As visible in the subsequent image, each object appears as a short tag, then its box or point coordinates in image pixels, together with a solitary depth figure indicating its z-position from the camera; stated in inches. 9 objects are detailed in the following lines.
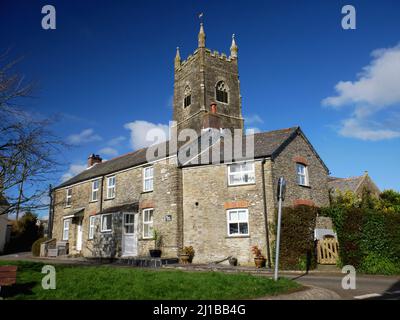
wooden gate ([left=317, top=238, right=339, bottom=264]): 644.7
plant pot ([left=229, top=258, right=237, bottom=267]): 695.7
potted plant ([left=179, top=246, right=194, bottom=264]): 727.1
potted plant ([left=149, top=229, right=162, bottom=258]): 774.5
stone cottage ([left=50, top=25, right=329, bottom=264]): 727.1
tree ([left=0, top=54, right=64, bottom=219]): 442.6
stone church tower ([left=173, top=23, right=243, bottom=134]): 1565.0
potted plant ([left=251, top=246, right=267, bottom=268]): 654.5
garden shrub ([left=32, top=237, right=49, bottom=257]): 1090.1
